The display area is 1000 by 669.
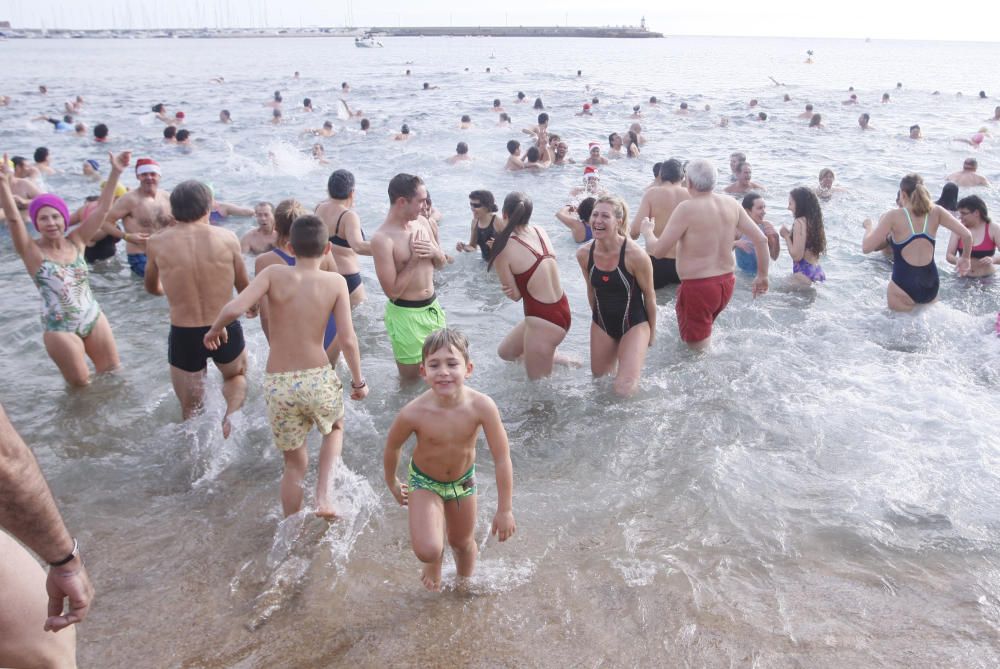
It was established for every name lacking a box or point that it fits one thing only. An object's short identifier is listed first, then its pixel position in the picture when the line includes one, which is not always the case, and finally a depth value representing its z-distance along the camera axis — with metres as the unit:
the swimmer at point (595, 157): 14.73
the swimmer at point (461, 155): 16.27
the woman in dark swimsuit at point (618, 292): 5.09
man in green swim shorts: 5.02
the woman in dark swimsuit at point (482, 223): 5.96
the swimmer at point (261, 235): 7.10
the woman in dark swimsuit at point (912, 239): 6.93
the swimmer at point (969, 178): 12.60
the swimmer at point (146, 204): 5.50
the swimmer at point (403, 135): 19.56
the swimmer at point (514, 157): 15.35
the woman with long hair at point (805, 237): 7.72
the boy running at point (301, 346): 3.90
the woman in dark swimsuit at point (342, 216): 6.05
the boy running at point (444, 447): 3.22
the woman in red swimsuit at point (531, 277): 5.23
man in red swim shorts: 5.92
